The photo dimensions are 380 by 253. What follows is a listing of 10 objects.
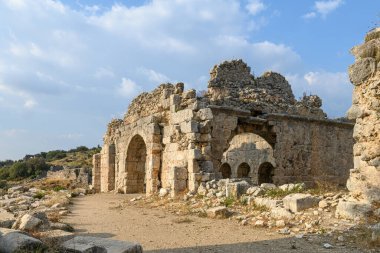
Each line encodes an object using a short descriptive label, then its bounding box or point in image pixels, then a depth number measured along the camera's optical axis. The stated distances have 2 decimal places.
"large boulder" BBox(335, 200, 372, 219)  6.72
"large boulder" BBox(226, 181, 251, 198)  9.72
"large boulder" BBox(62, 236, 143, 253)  4.36
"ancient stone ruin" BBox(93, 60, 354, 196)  12.77
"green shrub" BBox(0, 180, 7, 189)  31.40
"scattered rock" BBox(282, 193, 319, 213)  7.60
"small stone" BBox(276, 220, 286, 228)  7.07
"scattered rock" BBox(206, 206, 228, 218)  8.49
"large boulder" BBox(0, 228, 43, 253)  4.23
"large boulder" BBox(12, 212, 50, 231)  5.94
